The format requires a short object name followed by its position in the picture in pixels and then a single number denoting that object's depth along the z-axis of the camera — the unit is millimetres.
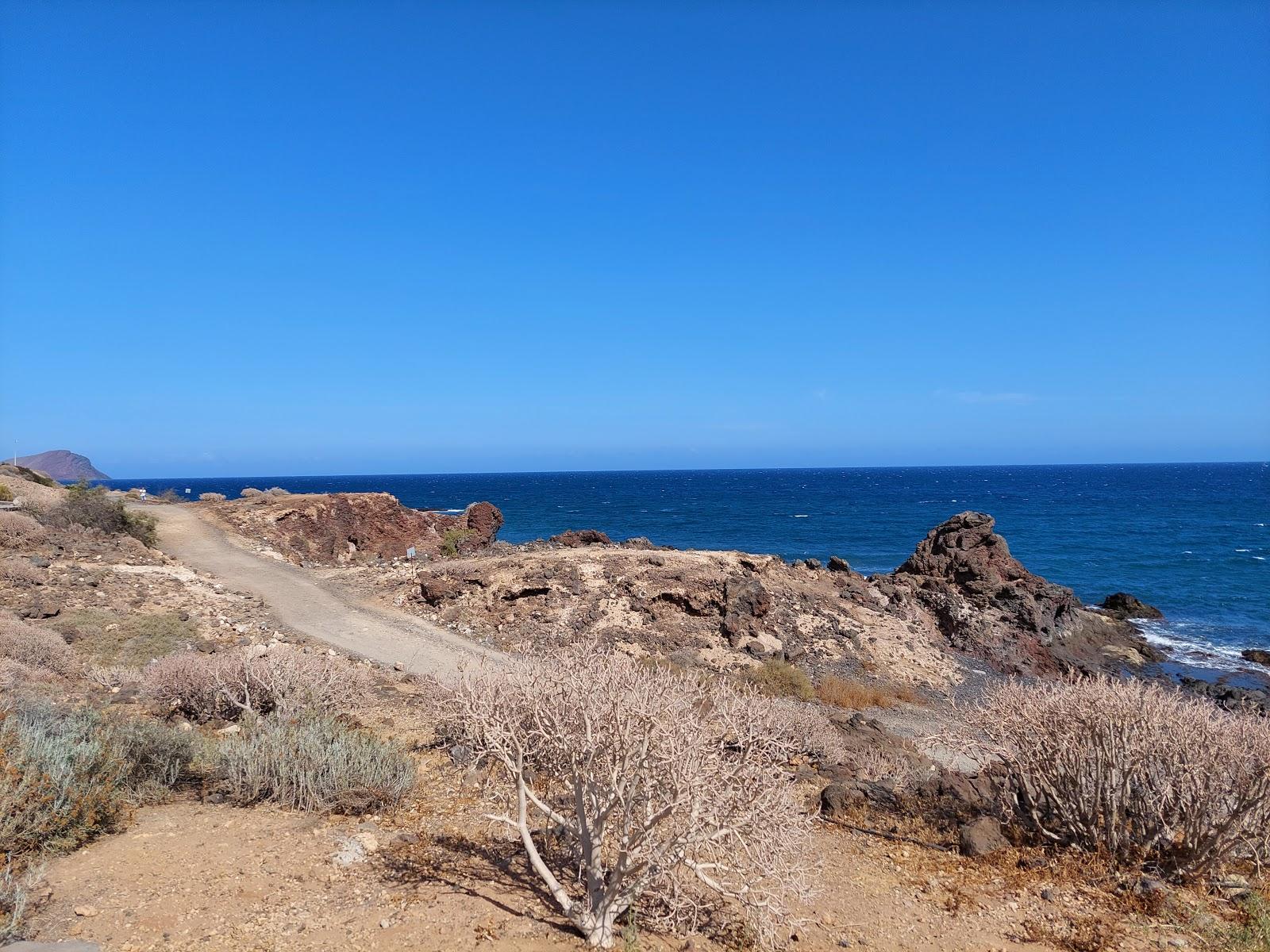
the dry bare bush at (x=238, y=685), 8781
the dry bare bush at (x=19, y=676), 8414
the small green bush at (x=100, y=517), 20766
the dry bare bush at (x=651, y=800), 4211
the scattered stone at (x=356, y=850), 5488
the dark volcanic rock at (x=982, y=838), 6422
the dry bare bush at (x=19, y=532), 17422
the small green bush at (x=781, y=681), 14047
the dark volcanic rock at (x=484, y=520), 29859
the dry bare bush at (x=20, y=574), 14367
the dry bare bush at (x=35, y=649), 9945
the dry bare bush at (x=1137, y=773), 5645
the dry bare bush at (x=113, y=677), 9844
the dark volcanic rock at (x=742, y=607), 17281
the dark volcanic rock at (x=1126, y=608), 28344
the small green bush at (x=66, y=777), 4910
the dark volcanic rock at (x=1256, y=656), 22406
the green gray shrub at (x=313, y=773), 6496
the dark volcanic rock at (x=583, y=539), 24797
